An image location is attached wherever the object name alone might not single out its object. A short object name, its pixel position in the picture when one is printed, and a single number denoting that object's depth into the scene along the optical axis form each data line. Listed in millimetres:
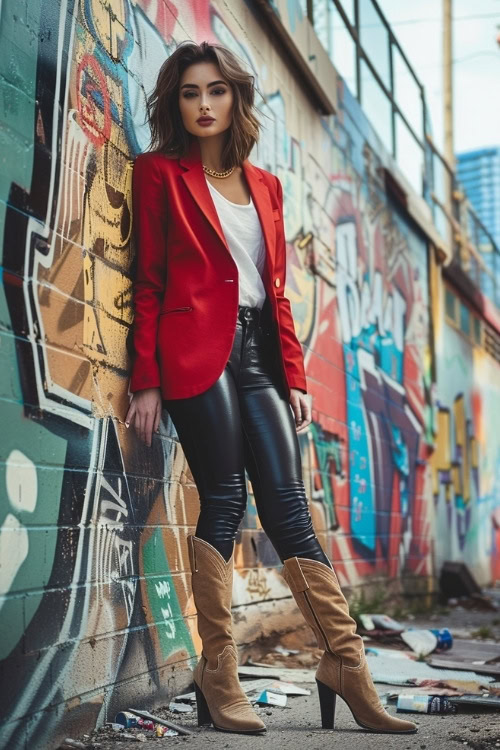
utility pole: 15656
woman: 2629
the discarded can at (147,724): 2674
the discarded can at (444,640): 4957
